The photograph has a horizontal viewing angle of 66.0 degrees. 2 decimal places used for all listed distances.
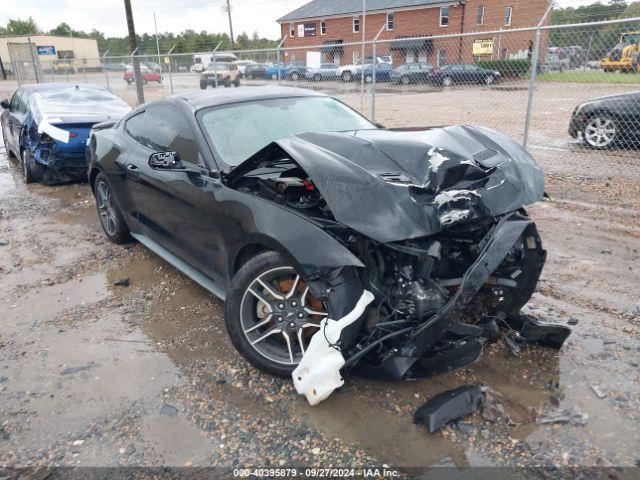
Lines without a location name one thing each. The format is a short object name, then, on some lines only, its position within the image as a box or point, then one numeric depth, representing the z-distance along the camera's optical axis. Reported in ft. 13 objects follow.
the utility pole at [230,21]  181.27
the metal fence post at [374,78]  29.56
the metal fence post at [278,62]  38.39
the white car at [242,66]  56.80
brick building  125.90
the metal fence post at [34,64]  81.66
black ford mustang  8.59
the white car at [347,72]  44.09
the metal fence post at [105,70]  63.02
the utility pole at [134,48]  54.03
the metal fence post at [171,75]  53.87
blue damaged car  25.59
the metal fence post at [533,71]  23.08
